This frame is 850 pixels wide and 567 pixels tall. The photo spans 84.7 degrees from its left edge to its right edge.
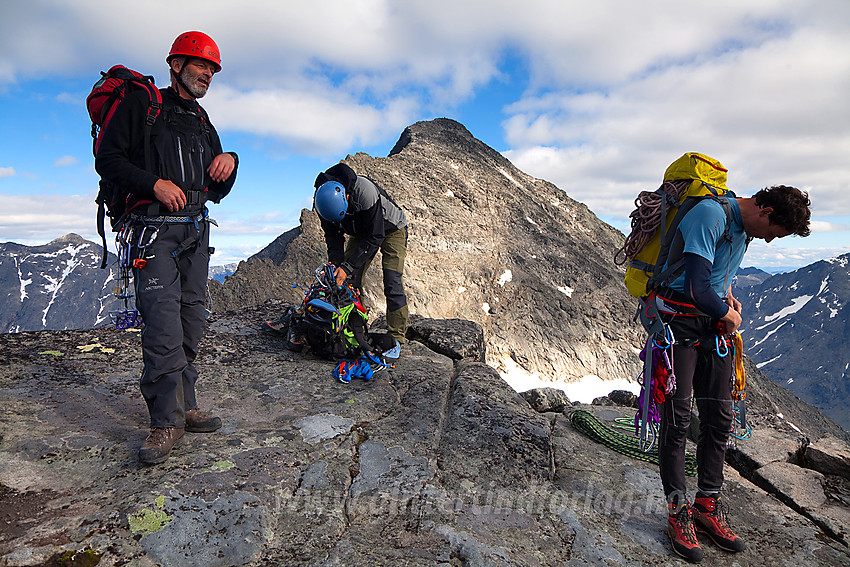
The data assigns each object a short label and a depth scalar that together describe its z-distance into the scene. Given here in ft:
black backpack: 20.42
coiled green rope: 15.67
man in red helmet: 11.70
